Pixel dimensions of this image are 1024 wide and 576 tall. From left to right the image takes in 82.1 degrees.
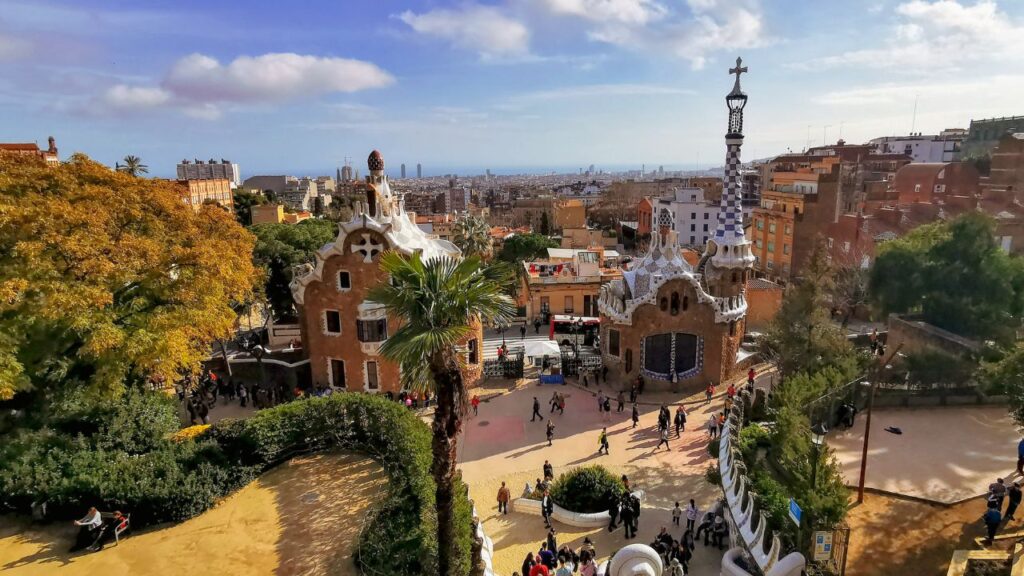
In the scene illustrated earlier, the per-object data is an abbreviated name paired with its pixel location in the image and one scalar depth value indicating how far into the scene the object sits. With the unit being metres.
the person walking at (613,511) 18.94
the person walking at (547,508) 19.11
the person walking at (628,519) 18.19
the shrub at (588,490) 19.48
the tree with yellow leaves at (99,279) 18.47
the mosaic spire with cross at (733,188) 32.72
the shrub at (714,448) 20.92
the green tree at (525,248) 61.38
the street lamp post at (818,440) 14.48
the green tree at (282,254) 39.19
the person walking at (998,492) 15.31
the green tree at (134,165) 65.56
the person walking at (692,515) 17.81
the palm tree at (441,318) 11.93
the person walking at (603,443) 23.70
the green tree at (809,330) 24.55
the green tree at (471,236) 50.55
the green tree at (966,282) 25.47
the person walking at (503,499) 20.11
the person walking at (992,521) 14.13
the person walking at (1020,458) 17.72
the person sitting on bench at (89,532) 18.08
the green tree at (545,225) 88.94
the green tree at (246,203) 73.81
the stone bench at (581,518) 19.05
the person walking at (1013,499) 15.34
